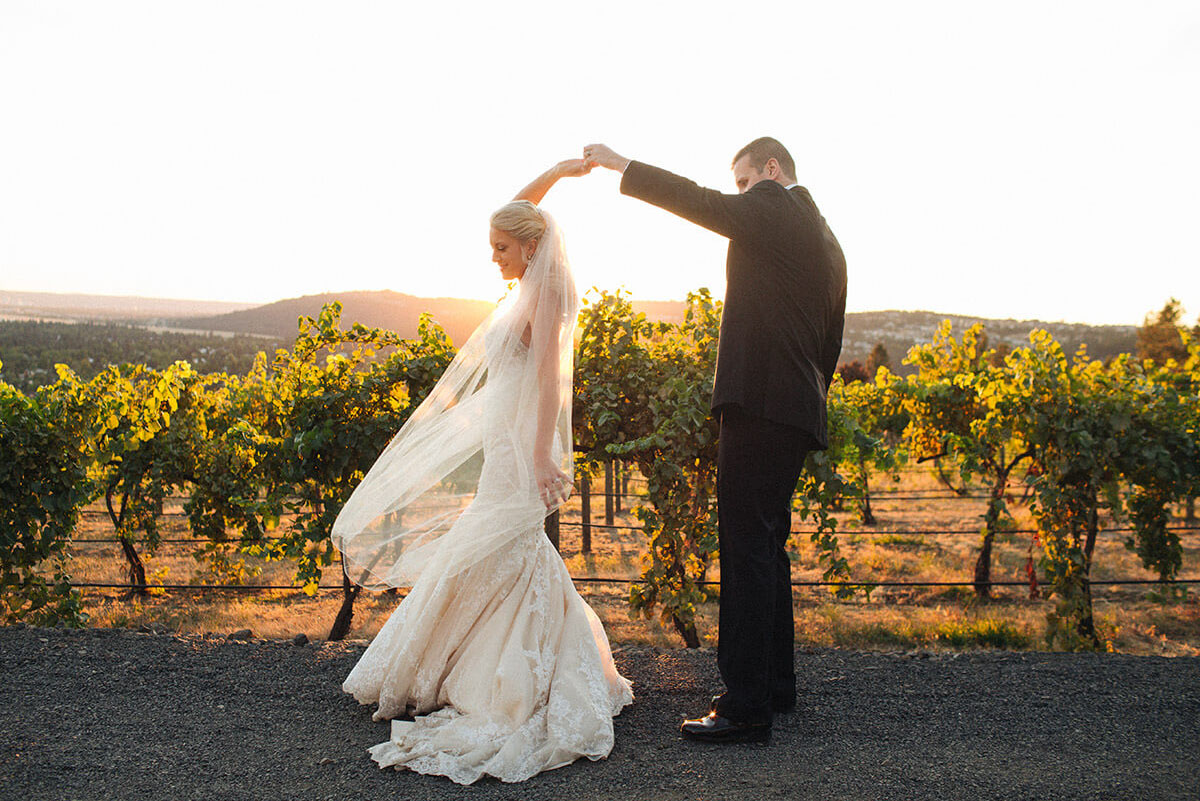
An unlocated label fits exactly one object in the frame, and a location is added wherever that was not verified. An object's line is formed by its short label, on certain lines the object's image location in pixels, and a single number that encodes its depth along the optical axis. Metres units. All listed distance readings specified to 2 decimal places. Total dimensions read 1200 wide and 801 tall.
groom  2.88
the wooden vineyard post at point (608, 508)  13.61
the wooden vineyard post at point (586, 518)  11.07
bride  2.96
